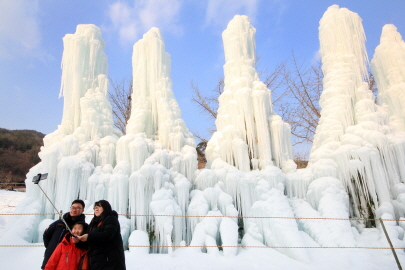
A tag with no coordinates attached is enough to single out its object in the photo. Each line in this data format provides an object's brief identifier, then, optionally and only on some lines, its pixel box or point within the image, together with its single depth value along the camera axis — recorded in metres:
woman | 2.52
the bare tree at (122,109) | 17.86
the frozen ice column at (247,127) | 8.00
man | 2.91
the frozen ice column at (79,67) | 8.74
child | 2.56
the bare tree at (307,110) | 16.58
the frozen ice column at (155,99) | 8.45
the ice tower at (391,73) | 9.58
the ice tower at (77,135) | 6.73
